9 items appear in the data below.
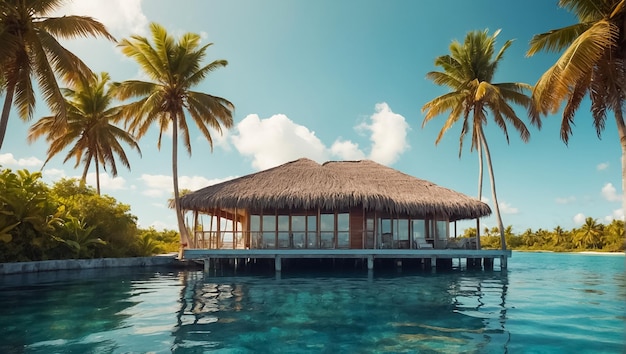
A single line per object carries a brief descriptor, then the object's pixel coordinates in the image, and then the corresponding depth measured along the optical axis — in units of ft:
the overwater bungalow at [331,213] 53.36
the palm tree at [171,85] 65.36
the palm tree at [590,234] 147.43
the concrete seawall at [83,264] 44.80
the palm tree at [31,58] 42.96
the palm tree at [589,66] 30.40
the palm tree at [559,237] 158.35
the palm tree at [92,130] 74.64
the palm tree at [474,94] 64.95
